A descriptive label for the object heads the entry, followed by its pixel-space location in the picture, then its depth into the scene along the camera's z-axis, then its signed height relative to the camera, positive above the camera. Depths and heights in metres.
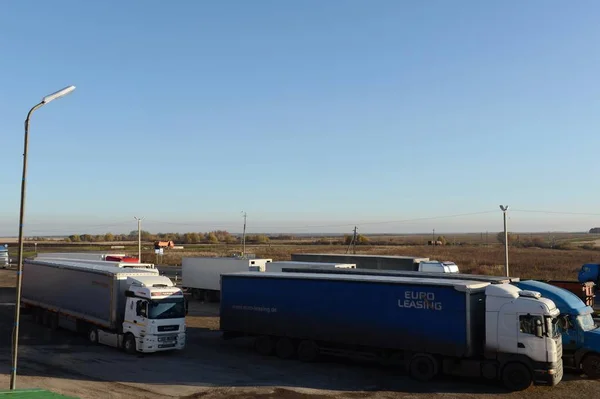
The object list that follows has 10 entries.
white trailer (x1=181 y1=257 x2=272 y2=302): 40.25 -3.19
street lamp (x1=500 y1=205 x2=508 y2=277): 45.81 +0.33
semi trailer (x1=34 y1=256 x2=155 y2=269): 29.74 -2.08
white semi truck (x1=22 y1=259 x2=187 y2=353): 23.28 -3.72
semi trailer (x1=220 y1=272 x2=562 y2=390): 18.23 -3.43
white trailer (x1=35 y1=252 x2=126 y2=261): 40.17 -2.22
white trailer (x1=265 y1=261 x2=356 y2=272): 32.02 -2.19
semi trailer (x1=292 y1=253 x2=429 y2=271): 37.72 -2.05
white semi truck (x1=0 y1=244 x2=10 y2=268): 73.56 -4.32
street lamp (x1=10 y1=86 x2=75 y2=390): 14.55 +0.47
